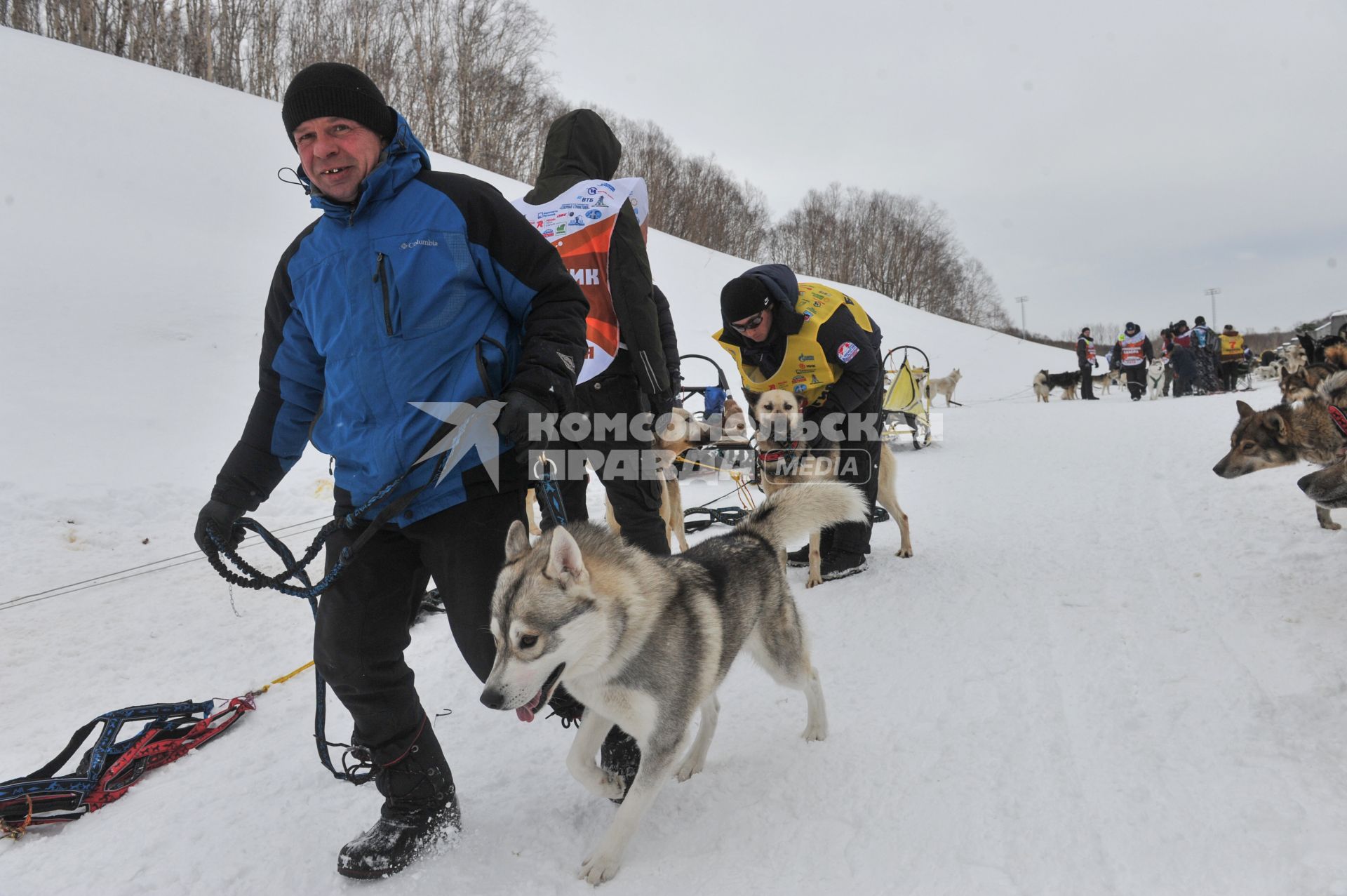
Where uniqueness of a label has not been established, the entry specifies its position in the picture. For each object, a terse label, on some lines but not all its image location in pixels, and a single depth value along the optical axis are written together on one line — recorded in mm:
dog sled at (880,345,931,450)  9586
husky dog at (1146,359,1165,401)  18078
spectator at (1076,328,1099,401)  19891
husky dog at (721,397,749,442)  7278
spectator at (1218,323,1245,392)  17875
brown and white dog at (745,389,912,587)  4387
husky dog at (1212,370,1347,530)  3812
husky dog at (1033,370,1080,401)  20297
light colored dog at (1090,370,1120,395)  22438
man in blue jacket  1786
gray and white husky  1764
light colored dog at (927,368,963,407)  15969
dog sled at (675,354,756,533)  5727
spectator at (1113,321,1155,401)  17734
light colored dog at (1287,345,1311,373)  12883
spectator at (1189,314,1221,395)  18750
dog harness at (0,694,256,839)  2051
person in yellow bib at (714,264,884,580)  4098
